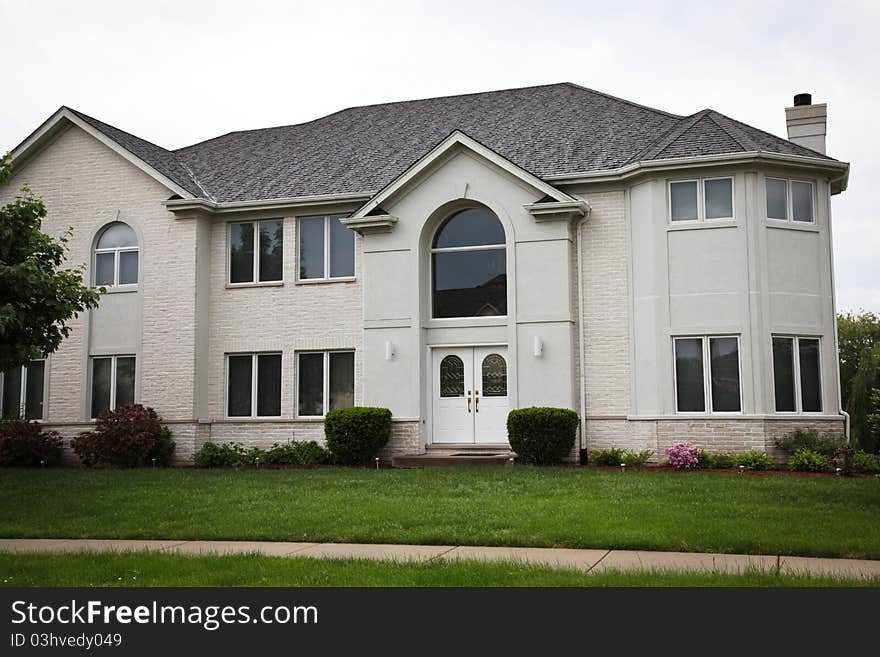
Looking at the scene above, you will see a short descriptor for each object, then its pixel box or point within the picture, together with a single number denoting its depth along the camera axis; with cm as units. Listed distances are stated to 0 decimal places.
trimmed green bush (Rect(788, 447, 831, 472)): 1764
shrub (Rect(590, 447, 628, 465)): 1909
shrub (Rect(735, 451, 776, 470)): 1805
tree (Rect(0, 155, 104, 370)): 1337
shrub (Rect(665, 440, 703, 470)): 1842
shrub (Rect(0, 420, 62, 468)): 2177
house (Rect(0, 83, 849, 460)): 1930
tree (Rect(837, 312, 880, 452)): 3434
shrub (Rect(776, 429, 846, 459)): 1828
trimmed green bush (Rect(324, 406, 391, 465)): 2019
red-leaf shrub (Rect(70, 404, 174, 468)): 2108
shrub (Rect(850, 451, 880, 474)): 1733
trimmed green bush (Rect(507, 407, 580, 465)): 1892
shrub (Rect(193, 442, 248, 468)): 2147
